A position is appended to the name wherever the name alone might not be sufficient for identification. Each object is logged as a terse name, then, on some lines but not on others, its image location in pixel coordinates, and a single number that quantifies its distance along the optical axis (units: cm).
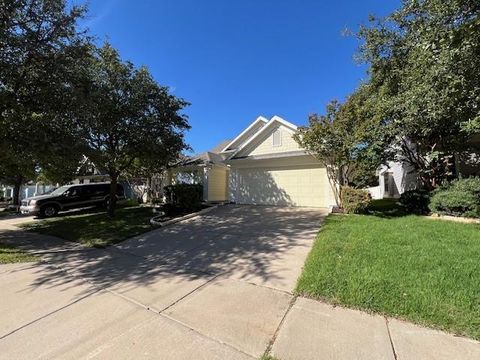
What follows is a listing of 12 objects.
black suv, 1627
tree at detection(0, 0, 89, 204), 834
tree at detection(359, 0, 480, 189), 653
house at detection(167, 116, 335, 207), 1437
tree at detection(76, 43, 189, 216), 1252
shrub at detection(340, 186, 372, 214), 1093
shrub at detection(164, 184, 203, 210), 1393
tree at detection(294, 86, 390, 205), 1065
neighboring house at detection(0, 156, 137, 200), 2494
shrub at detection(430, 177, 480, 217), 906
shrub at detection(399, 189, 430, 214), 1091
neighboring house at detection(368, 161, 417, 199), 1592
